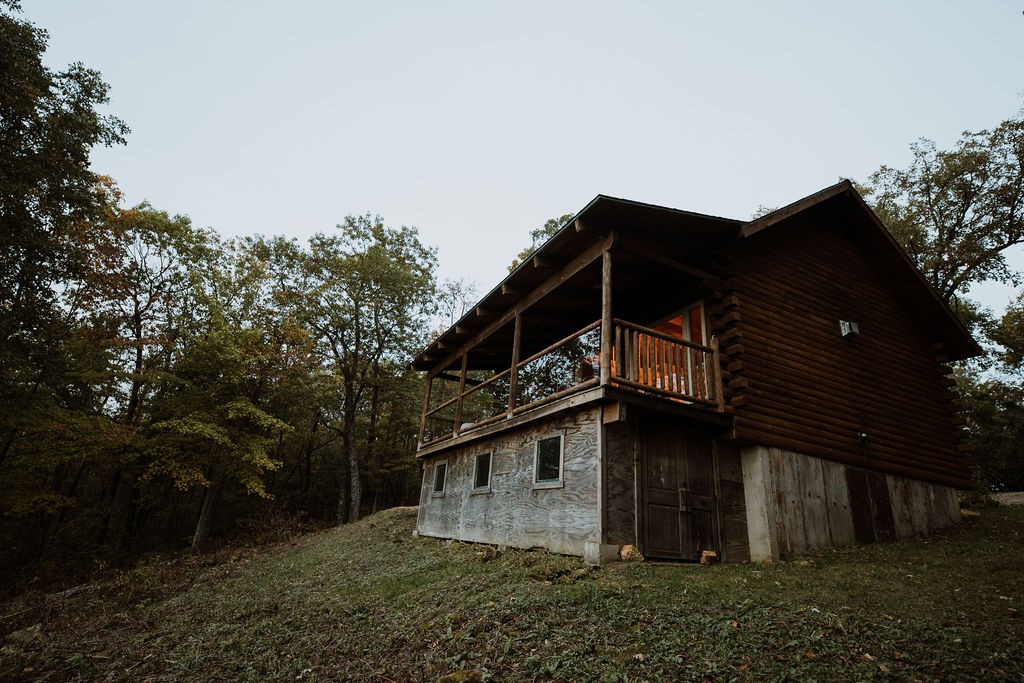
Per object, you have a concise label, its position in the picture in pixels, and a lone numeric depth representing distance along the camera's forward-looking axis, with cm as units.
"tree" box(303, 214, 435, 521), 2658
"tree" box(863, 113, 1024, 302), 1822
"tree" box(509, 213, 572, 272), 2331
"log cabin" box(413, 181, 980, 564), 862
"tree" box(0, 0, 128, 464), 1177
